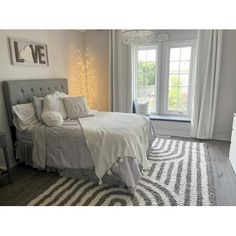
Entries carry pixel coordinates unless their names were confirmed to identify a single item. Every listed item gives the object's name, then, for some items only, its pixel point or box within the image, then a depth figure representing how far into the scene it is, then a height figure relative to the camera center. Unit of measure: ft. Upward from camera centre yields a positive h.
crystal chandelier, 8.28 +1.85
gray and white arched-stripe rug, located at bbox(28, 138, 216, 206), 6.25 -3.96
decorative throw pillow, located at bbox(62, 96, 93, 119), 9.61 -1.52
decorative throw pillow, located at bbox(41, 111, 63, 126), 8.07 -1.73
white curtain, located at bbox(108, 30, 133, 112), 13.19 +0.21
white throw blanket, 6.68 -2.32
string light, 13.69 +0.08
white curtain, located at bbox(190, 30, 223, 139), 11.03 -0.31
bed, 6.61 -2.85
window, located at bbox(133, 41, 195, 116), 13.05 +0.06
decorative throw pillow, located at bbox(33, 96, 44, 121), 8.89 -1.36
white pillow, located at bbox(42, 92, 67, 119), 9.04 -1.29
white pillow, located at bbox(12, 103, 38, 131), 8.30 -1.72
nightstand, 7.20 -2.58
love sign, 9.01 +1.23
